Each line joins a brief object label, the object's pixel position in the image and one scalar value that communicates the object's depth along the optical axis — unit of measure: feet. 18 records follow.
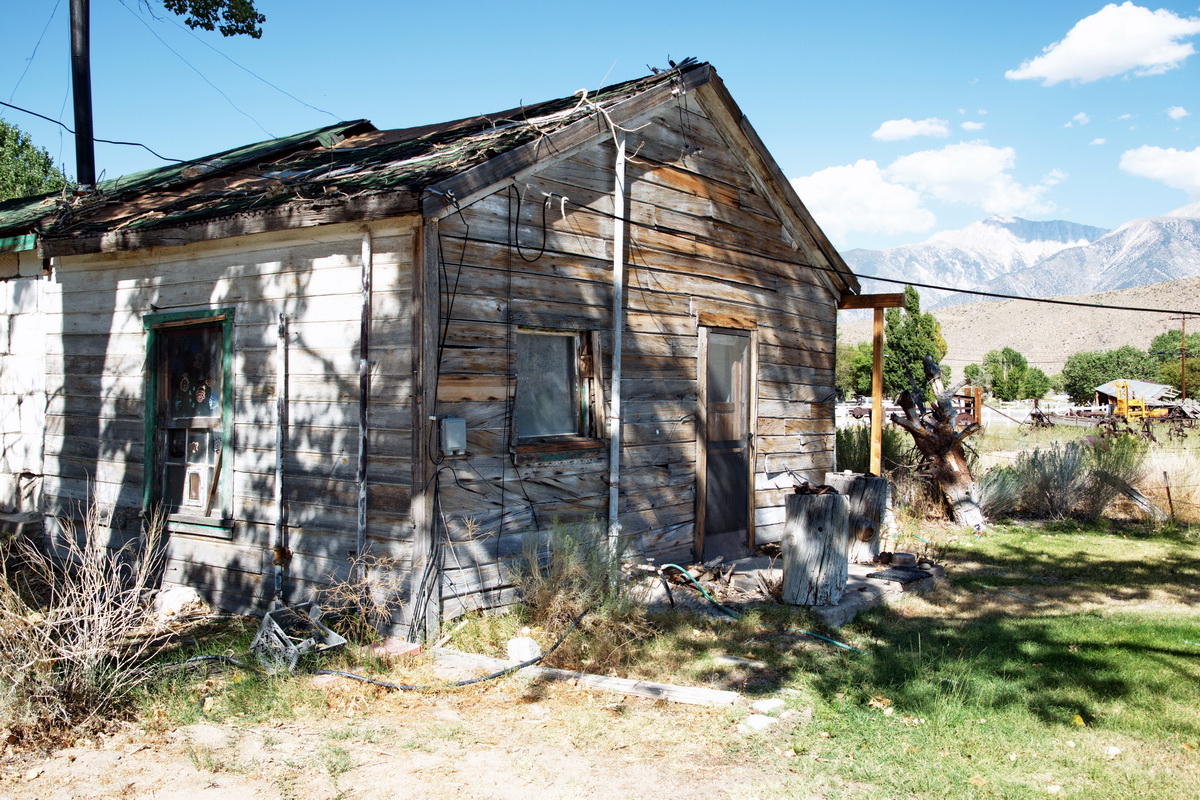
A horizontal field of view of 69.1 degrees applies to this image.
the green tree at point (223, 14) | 42.42
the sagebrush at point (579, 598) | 18.76
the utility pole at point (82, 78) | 35.91
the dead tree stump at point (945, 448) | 39.06
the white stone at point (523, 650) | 18.11
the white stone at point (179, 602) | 22.25
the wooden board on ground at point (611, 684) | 16.35
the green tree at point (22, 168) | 96.32
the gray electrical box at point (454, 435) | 19.34
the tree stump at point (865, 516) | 28.58
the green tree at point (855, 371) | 184.34
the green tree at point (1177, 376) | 151.53
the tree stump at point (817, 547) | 22.79
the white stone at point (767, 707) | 15.98
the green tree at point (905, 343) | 143.33
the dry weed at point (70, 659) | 13.53
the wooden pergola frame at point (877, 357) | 34.58
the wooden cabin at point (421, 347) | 19.66
